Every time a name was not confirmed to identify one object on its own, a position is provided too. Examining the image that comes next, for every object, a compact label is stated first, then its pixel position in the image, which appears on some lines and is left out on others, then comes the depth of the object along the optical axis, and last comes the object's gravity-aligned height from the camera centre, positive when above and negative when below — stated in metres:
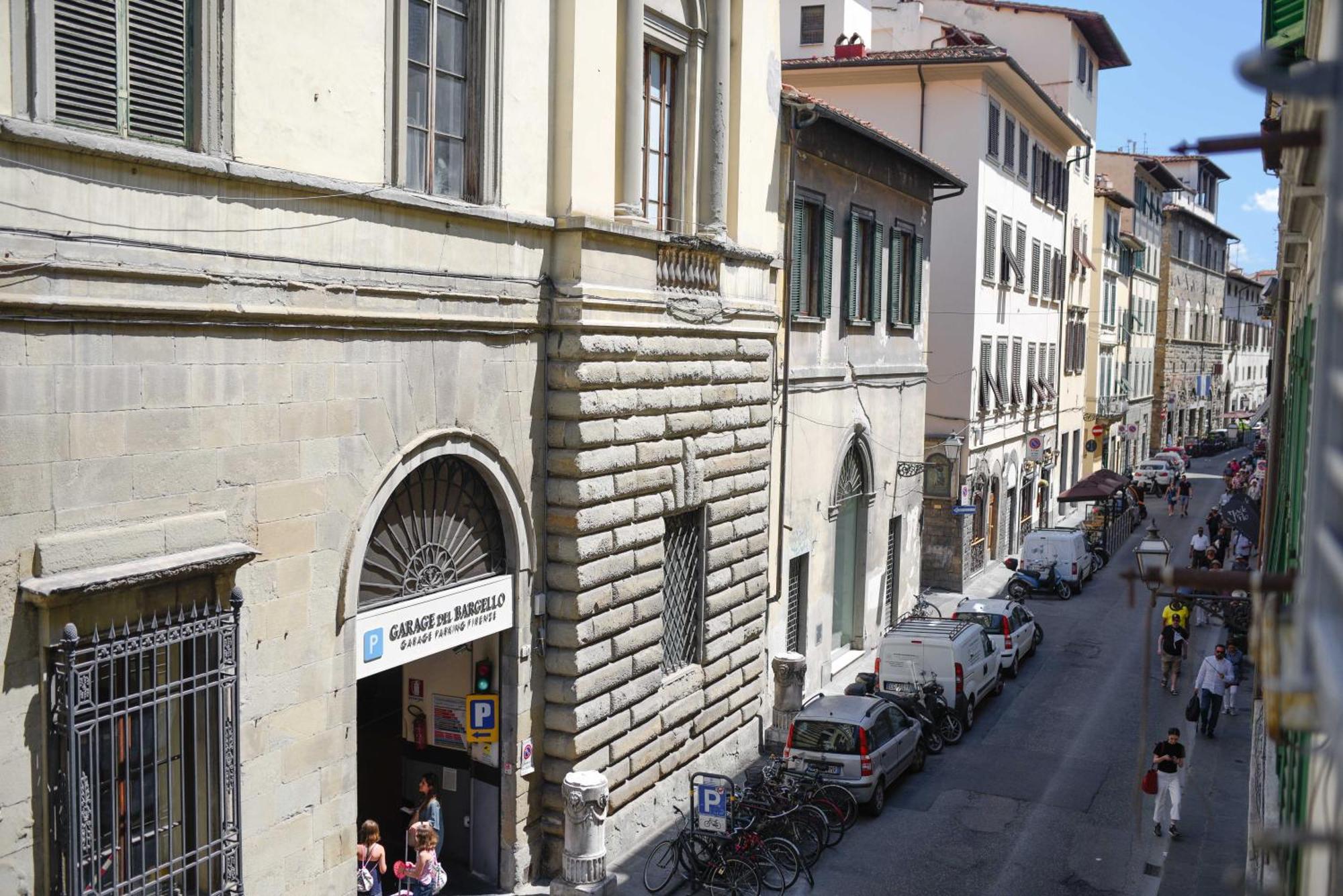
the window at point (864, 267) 22.61 +1.62
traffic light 13.33 -3.22
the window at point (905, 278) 24.98 +1.59
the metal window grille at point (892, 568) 26.33 -4.06
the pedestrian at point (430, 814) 12.68 -4.37
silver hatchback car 16.06 -4.67
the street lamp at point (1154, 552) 16.48 -2.27
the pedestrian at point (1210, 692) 20.14 -4.84
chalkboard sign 16.80 -1.87
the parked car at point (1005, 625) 23.27 -4.61
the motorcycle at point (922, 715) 18.73 -4.92
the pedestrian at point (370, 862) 11.66 -4.45
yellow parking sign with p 13.18 -3.56
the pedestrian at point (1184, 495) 47.56 -4.54
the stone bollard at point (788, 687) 18.92 -4.61
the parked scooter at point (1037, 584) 31.50 -5.16
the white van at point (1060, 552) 32.06 -4.52
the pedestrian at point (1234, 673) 21.20 -5.09
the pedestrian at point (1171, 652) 23.14 -4.92
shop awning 36.59 -3.39
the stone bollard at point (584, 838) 13.02 -4.68
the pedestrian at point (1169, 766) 15.57 -4.62
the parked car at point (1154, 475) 54.50 -4.46
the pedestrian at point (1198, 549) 31.08 -4.35
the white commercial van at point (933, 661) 19.98 -4.47
